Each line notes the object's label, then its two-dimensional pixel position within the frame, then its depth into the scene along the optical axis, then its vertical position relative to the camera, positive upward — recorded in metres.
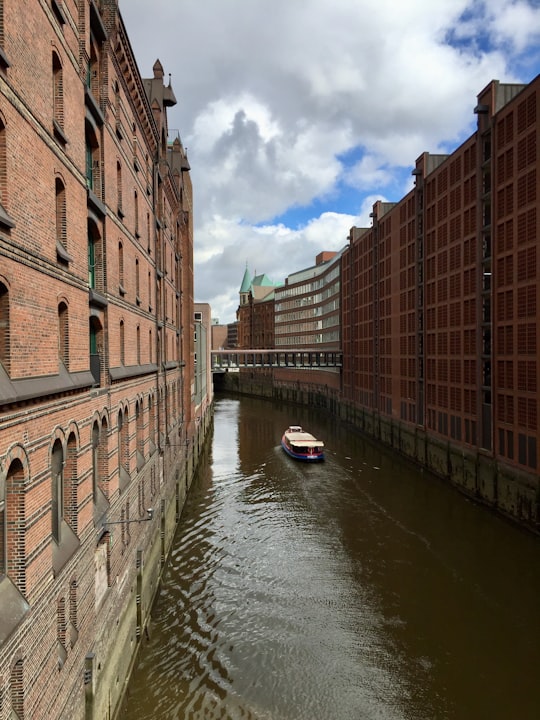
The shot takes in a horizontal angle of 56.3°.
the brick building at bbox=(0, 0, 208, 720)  7.92 -0.29
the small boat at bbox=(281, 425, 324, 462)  42.31 -8.30
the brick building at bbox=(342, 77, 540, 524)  25.44 +2.64
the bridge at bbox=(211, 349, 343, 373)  81.06 -1.54
